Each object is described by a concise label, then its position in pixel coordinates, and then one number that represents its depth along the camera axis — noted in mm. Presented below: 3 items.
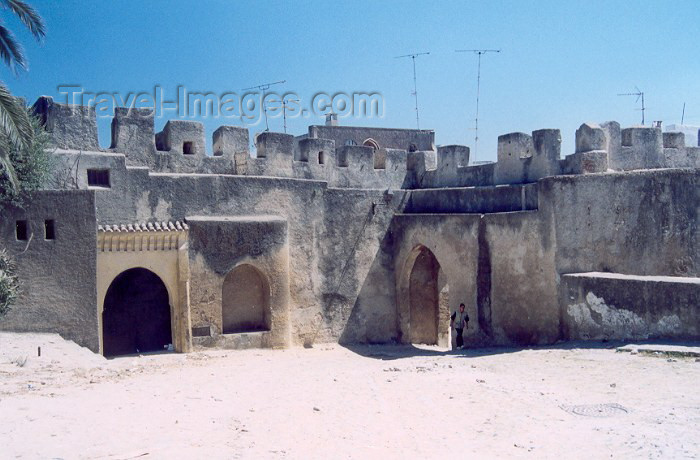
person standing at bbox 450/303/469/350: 14062
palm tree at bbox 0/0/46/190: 9836
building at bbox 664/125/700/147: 22406
